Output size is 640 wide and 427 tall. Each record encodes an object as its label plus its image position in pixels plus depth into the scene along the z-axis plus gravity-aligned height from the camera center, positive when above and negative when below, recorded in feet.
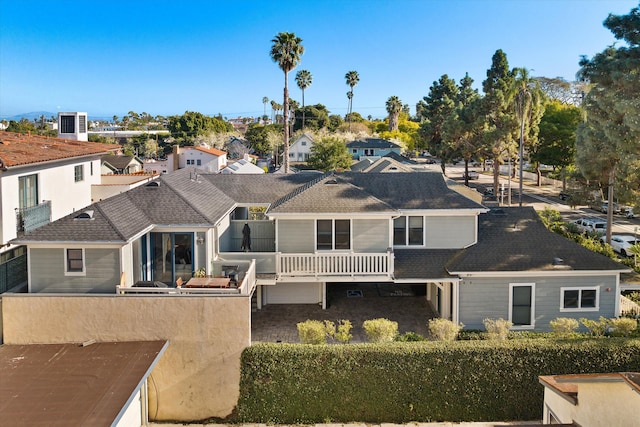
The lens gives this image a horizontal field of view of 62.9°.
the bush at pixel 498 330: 53.83 -16.35
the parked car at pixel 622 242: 107.24 -14.15
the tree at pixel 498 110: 156.53 +19.73
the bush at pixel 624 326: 56.13 -16.27
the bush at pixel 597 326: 55.65 -16.35
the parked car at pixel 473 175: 245.82 -0.74
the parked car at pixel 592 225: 125.49 -12.51
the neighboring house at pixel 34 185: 56.13 -1.89
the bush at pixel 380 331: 52.49 -15.85
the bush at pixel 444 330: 53.62 -16.04
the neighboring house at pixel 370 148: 261.44 +12.31
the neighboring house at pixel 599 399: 31.04 -14.31
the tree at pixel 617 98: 69.36 +11.01
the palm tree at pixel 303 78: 328.90 +59.38
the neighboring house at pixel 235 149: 347.77 +15.32
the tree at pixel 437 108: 224.53 +28.41
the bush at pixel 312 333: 51.93 -16.00
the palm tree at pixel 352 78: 377.71 +68.45
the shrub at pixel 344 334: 52.49 -16.31
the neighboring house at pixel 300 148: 276.21 +12.76
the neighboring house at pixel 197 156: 195.42 +5.76
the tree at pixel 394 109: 369.30 +45.65
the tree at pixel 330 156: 166.09 +5.35
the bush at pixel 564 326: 54.49 -15.91
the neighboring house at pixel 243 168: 136.80 +0.96
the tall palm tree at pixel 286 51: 148.66 +34.55
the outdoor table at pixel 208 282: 54.34 -11.62
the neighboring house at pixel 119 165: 146.00 +1.80
